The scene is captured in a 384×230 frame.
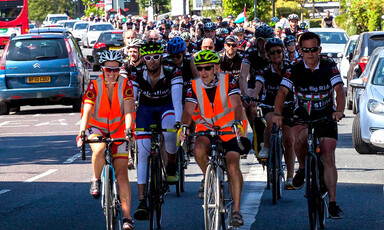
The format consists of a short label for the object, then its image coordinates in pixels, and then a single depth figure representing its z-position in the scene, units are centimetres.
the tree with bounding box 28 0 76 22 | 15238
